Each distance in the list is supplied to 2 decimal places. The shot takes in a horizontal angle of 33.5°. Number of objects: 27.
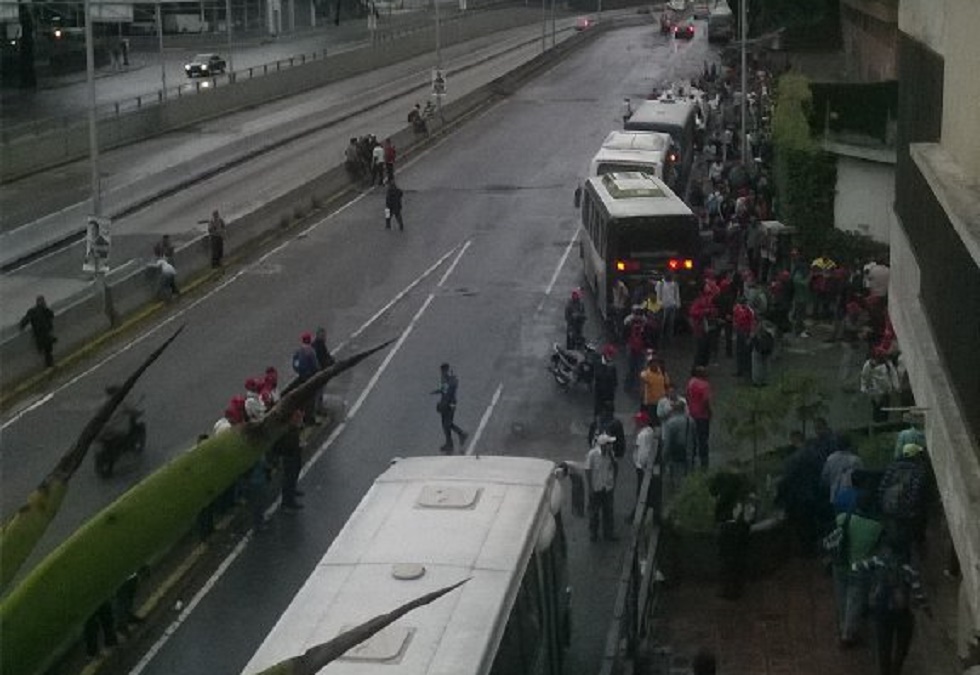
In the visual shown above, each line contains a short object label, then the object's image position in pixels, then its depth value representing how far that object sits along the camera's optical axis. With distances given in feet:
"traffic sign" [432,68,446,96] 185.47
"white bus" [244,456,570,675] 30.53
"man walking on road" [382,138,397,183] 142.26
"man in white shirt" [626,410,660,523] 55.11
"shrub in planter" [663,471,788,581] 48.60
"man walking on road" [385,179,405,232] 125.29
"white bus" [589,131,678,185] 115.55
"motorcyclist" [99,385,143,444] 63.87
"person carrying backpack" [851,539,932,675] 39.45
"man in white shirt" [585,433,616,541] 55.52
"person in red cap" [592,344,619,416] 70.18
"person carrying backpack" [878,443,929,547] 43.83
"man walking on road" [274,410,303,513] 58.85
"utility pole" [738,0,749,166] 138.51
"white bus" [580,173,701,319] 90.17
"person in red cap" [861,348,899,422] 62.64
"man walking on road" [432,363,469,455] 67.41
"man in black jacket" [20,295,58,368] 82.64
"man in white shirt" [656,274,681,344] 87.25
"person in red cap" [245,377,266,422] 58.01
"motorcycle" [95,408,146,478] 64.34
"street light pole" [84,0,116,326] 93.83
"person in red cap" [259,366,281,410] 61.36
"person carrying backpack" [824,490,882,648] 40.91
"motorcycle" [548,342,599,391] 78.33
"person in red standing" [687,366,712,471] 63.00
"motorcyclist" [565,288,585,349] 83.30
